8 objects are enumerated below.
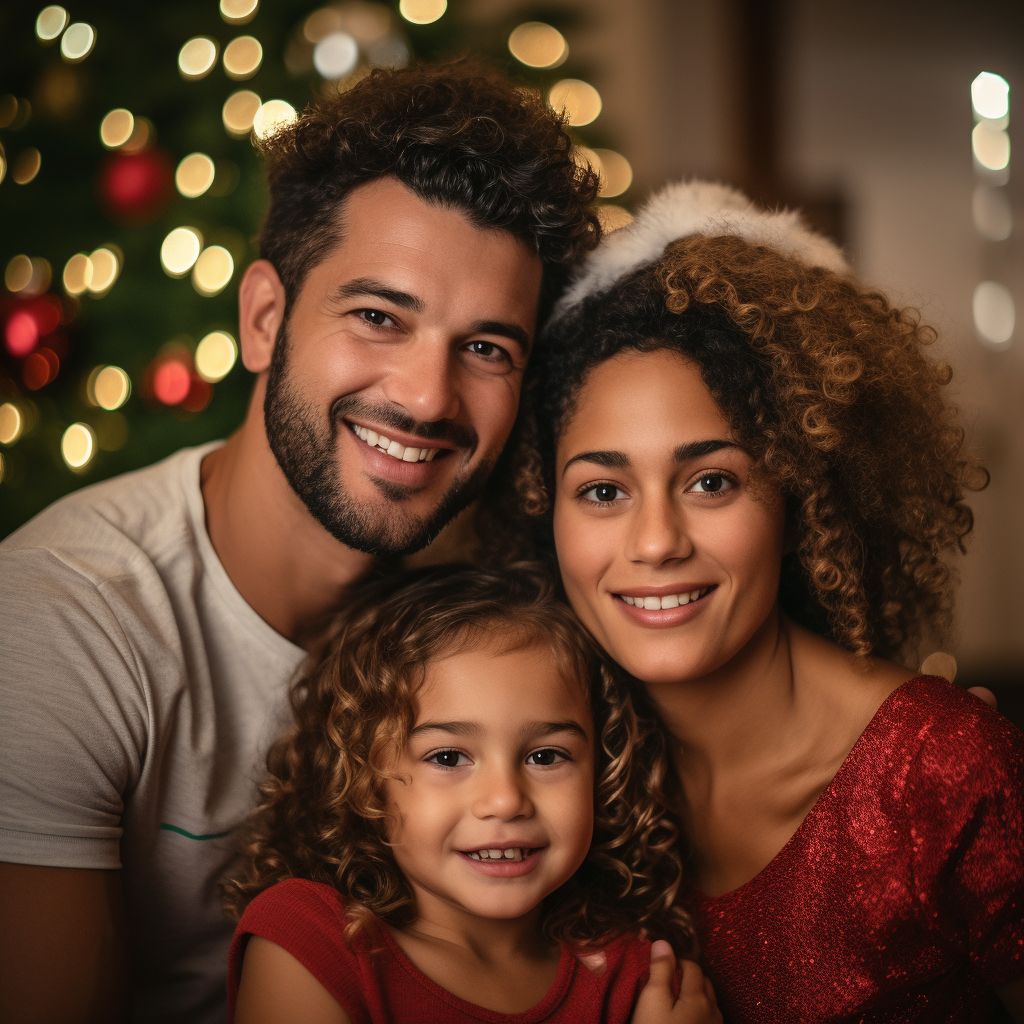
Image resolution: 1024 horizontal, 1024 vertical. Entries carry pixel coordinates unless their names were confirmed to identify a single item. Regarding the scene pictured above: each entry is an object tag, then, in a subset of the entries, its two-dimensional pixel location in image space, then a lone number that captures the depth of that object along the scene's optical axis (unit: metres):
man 1.61
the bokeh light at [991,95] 5.87
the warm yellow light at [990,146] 5.89
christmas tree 2.68
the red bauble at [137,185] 2.66
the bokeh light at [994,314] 5.84
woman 1.52
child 1.45
